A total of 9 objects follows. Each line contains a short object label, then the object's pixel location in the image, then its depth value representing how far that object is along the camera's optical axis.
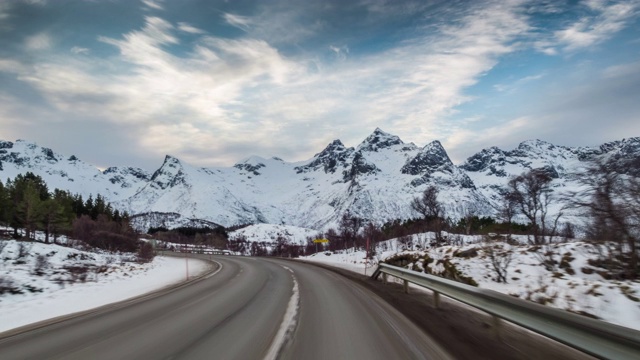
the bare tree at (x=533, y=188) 45.91
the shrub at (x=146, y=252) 43.17
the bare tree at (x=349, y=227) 72.86
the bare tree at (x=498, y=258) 15.40
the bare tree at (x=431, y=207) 56.42
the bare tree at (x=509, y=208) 50.34
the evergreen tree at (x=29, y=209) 71.69
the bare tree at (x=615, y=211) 12.99
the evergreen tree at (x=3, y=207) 81.04
